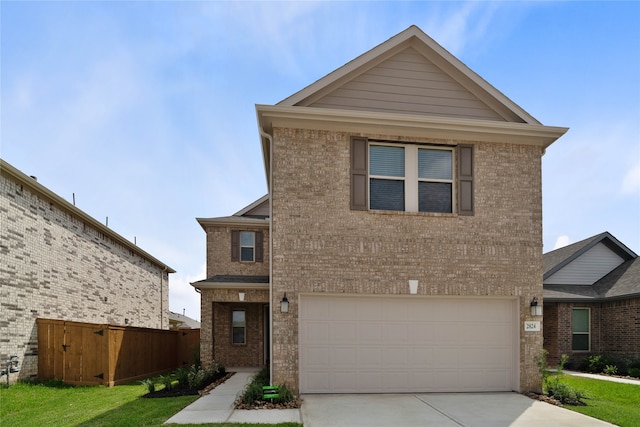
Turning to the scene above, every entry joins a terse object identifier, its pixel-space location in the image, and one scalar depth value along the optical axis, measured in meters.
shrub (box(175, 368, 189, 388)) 10.84
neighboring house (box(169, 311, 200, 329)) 29.88
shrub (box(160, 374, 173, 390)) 10.37
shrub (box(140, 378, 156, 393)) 9.86
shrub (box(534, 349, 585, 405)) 8.77
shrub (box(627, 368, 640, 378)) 13.65
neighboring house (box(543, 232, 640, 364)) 15.30
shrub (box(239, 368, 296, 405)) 8.15
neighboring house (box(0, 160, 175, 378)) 10.84
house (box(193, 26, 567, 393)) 8.98
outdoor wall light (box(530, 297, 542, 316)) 9.45
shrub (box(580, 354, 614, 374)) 14.98
